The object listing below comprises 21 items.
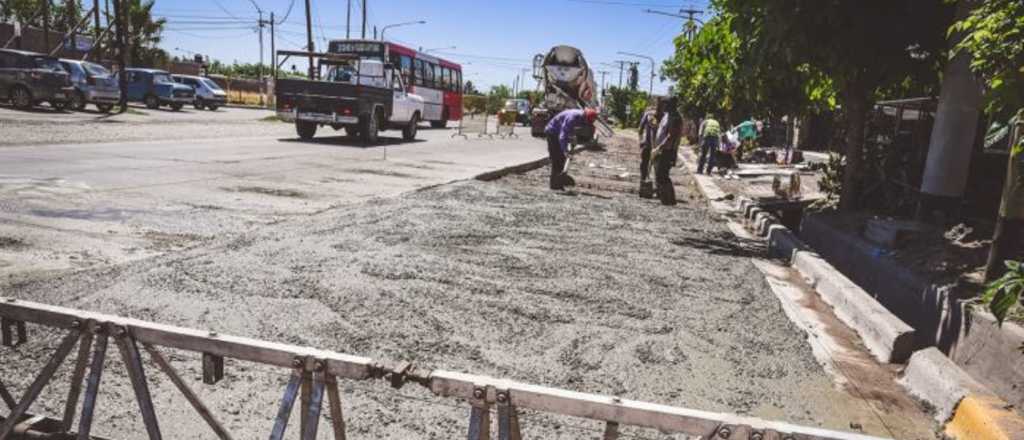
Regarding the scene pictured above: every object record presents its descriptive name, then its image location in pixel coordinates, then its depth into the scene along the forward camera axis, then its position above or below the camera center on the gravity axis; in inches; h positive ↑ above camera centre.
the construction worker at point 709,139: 624.4 -6.8
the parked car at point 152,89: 1144.2 +5.6
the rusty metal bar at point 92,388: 80.8 -35.8
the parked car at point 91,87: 844.0 +1.1
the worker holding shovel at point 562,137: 430.9 -10.1
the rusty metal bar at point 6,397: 90.5 -42.2
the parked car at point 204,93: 1282.0 +6.5
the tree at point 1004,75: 148.0 +17.1
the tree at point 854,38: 273.3 +43.7
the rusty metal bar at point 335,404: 76.5 -33.6
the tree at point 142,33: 1696.6 +150.6
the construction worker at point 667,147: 405.7 -11.5
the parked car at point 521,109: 1804.9 +24.2
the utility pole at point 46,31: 1341.0 +106.9
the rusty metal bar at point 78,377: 81.7 -35.7
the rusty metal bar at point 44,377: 81.0 -35.1
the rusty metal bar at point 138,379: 80.2 -33.9
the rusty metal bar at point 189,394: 81.0 -36.7
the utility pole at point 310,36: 1313.6 +131.9
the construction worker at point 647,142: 443.8 -10.0
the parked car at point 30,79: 791.1 +5.9
